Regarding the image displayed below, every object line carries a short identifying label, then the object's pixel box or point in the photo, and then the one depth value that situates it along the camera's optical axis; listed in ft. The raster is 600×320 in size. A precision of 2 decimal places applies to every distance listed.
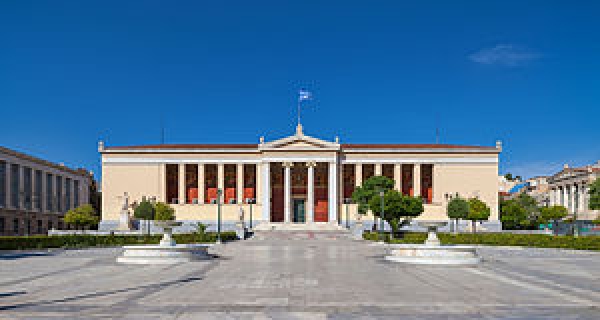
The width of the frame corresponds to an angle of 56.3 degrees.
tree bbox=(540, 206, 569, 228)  260.15
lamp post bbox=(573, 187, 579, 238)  143.26
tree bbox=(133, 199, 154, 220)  175.22
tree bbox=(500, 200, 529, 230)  236.43
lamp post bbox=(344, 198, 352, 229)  221.13
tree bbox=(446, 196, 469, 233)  181.88
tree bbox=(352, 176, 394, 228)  201.67
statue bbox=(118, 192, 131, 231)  193.47
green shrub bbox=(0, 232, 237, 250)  110.28
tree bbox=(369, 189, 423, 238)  162.40
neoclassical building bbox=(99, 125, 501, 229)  237.86
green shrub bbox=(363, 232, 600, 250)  109.19
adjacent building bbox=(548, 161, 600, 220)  288.92
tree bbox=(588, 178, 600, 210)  201.57
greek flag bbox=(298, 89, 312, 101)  200.23
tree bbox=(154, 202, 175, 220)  188.72
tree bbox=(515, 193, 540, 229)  260.42
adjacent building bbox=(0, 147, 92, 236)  214.48
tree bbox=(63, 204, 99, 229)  211.00
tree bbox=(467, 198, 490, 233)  199.61
